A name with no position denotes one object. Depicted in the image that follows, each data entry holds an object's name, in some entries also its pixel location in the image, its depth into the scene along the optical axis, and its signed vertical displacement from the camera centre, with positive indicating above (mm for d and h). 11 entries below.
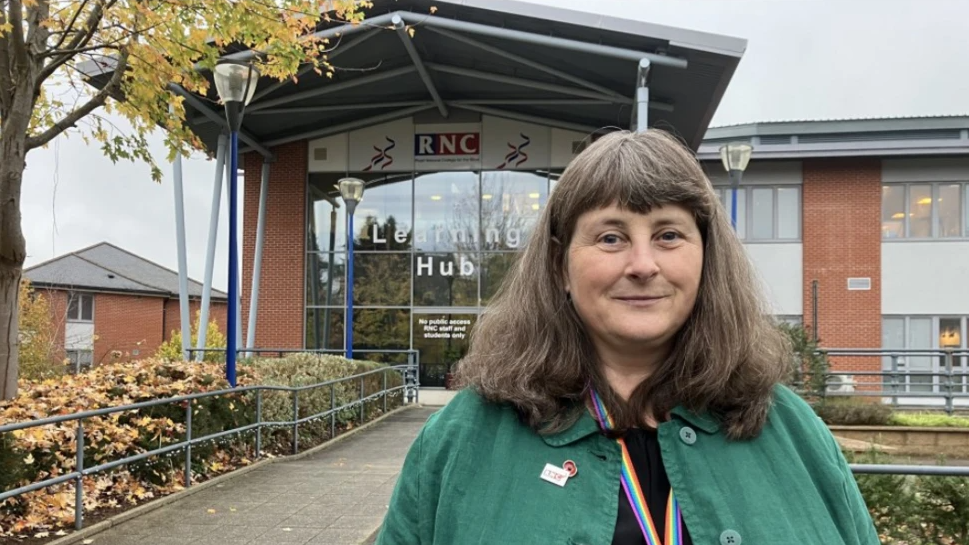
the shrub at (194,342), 20875 -1999
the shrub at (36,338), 17298 -1712
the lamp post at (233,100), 8633 +2073
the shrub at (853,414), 11781 -2115
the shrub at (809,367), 12312 -1465
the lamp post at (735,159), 13266 +2139
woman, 1438 -276
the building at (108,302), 34938 -1451
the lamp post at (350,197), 15828 +1662
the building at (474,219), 20125 +1616
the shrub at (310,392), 9438 -1677
